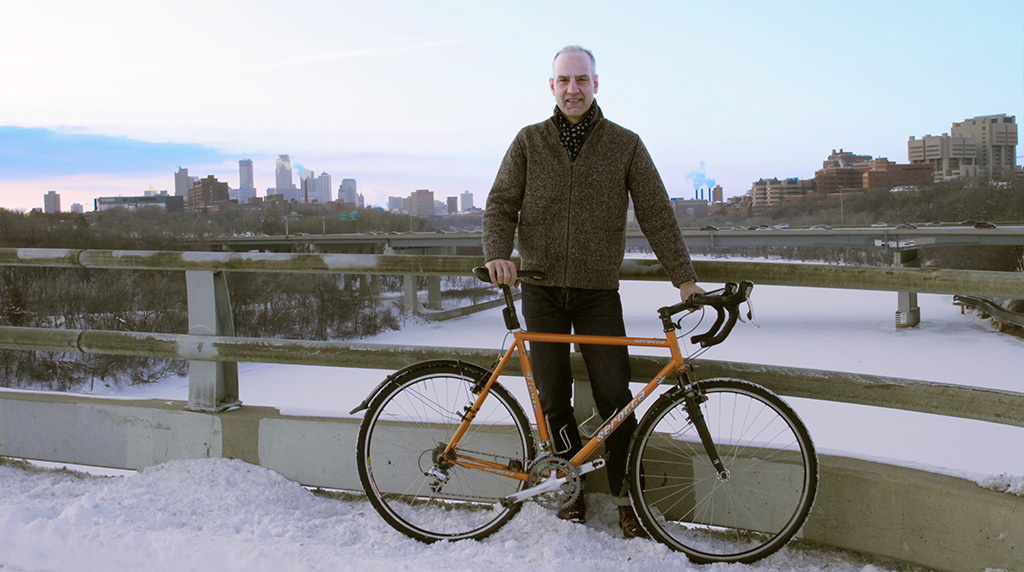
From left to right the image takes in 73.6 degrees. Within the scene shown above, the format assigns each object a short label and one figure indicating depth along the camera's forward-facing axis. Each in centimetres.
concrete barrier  256
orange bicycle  275
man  287
